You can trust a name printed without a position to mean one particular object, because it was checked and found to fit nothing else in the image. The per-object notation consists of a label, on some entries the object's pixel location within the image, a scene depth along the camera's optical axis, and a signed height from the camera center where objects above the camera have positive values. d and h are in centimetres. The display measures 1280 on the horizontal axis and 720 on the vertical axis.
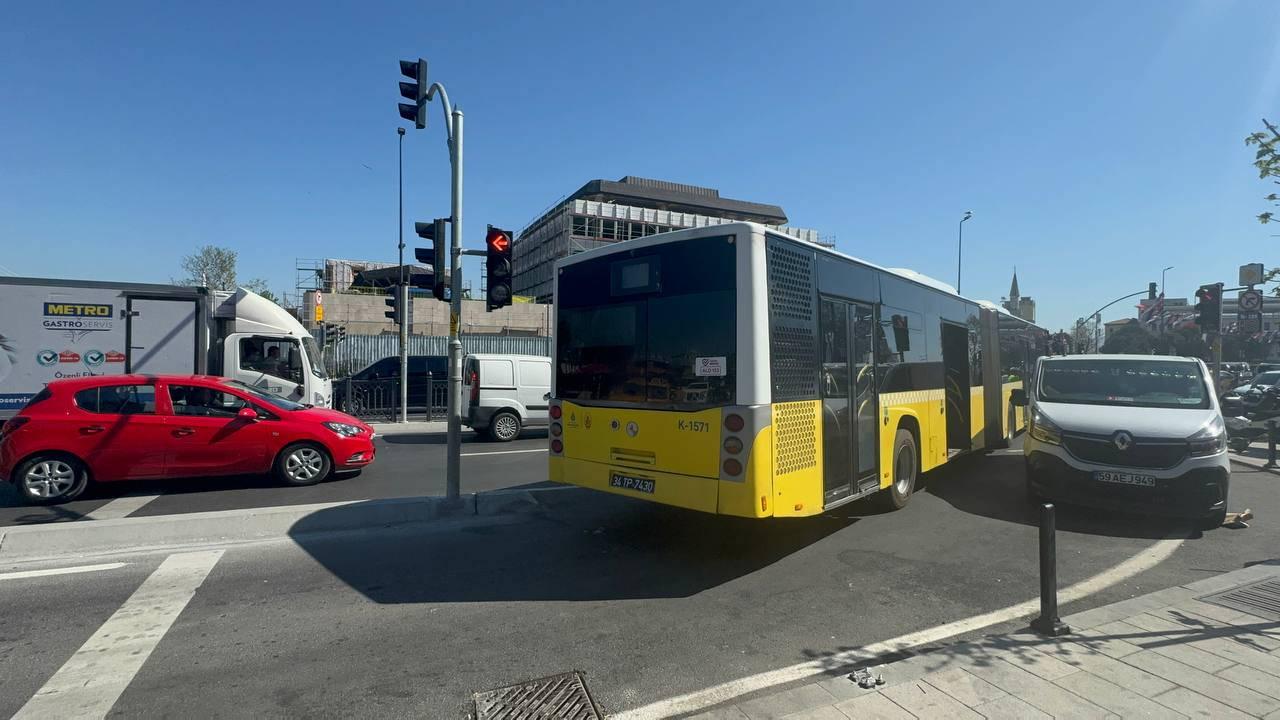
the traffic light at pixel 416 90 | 880 +383
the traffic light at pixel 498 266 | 771 +127
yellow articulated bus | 548 -4
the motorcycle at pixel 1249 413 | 1298 -120
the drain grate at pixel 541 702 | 343 -180
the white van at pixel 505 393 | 1459 -48
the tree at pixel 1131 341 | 5553 +260
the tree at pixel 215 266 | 4059 +677
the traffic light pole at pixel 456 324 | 754 +57
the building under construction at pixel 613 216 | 7588 +1903
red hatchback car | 805 -81
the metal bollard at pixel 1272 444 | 1120 -132
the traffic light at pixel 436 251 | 766 +144
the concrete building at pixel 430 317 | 4331 +391
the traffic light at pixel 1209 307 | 1509 +144
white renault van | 706 -80
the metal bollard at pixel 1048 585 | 425 -142
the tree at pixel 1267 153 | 579 +193
